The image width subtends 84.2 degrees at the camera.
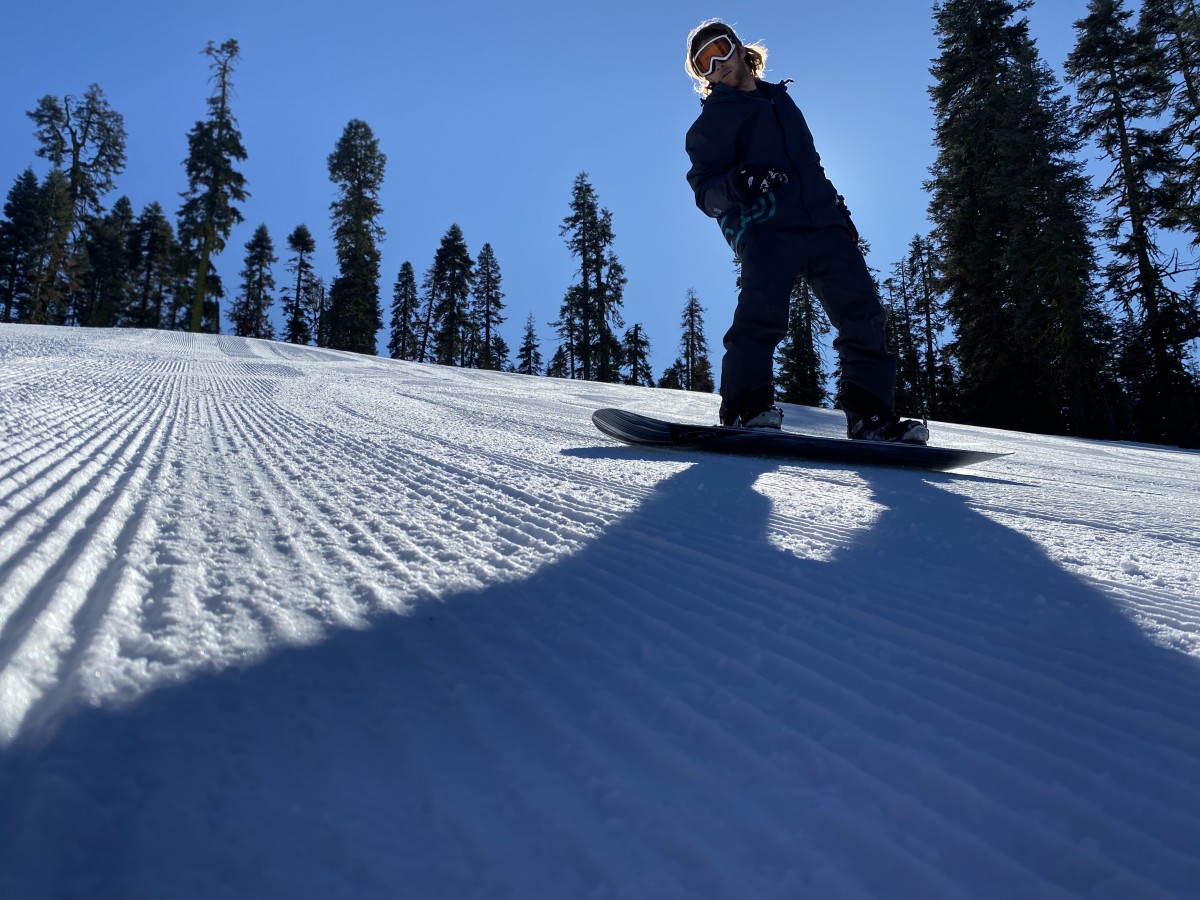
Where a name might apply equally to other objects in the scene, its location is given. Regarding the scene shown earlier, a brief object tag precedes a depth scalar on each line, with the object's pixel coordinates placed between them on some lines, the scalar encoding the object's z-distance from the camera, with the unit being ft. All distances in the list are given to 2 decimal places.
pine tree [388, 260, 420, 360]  142.92
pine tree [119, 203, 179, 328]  130.43
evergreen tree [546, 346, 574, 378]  114.42
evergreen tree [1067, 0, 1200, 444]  50.52
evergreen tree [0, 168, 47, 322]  127.03
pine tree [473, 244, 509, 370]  136.87
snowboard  7.52
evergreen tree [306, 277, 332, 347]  145.11
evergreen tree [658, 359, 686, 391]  139.13
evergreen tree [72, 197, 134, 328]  125.08
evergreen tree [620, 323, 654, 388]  123.03
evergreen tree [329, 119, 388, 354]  107.24
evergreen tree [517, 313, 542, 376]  151.64
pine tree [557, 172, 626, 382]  103.91
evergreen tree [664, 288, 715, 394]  136.67
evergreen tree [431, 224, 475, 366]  124.06
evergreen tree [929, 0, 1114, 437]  52.85
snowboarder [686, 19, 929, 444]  9.01
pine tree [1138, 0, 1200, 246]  47.21
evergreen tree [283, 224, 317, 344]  140.67
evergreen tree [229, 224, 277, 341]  141.38
